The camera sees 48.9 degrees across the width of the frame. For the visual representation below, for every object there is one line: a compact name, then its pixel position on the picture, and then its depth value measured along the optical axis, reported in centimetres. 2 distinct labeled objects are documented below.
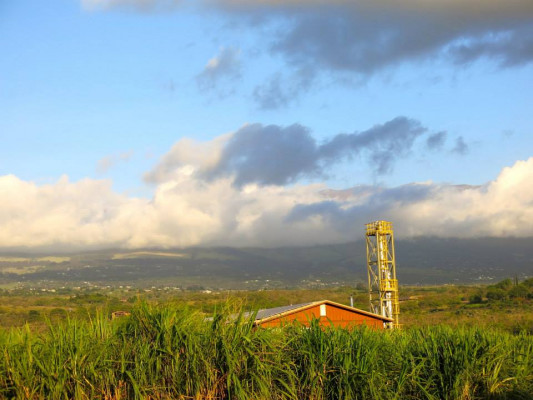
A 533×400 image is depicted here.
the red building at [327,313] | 3199
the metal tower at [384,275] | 4531
